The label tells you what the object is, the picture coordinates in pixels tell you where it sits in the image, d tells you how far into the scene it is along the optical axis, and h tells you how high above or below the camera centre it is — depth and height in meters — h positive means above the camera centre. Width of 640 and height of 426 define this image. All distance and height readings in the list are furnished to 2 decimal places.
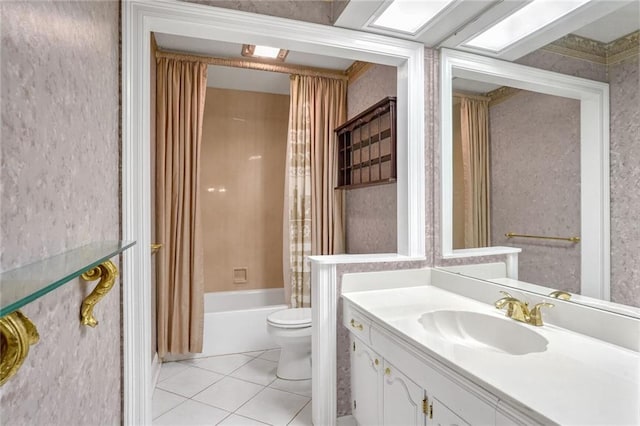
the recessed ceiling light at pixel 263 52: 2.80 +1.37
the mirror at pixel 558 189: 1.12 +0.08
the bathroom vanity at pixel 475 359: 0.80 -0.44
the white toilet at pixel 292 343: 2.42 -0.95
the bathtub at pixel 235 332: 2.91 -1.06
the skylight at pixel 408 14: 1.69 +1.05
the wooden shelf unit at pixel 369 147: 2.32 +0.53
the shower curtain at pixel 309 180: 3.18 +0.31
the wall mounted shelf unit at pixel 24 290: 0.42 -0.10
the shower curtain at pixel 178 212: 2.72 +0.01
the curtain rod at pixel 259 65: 2.85 +1.34
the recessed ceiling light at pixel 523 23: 1.32 +0.85
